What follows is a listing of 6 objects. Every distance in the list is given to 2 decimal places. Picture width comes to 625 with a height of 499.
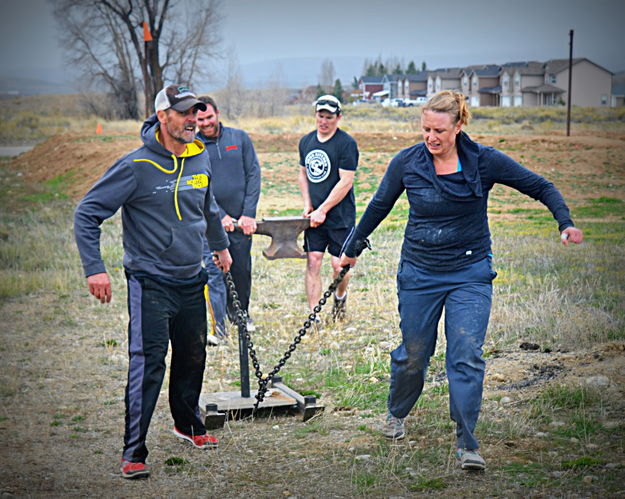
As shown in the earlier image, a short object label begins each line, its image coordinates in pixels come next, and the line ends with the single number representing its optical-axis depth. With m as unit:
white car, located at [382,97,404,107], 75.19
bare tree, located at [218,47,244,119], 65.88
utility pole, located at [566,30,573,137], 33.75
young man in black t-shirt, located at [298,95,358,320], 8.06
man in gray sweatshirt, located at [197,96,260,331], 7.75
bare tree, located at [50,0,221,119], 53.34
